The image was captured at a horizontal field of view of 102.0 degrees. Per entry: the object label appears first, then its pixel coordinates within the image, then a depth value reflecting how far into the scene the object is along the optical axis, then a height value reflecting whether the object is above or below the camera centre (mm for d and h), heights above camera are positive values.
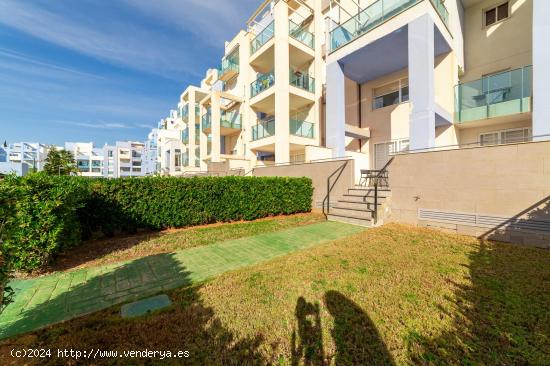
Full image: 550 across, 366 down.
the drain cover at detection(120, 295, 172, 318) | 3004 -1740
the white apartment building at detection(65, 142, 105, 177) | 72688 +9297
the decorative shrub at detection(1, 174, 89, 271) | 3978 -668
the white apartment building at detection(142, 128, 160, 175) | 67438 +9808
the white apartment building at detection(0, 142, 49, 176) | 61722 +9693
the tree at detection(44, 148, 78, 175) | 26672 +2863
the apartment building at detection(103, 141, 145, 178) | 71962 +8512
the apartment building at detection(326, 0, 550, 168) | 8891 +5236
